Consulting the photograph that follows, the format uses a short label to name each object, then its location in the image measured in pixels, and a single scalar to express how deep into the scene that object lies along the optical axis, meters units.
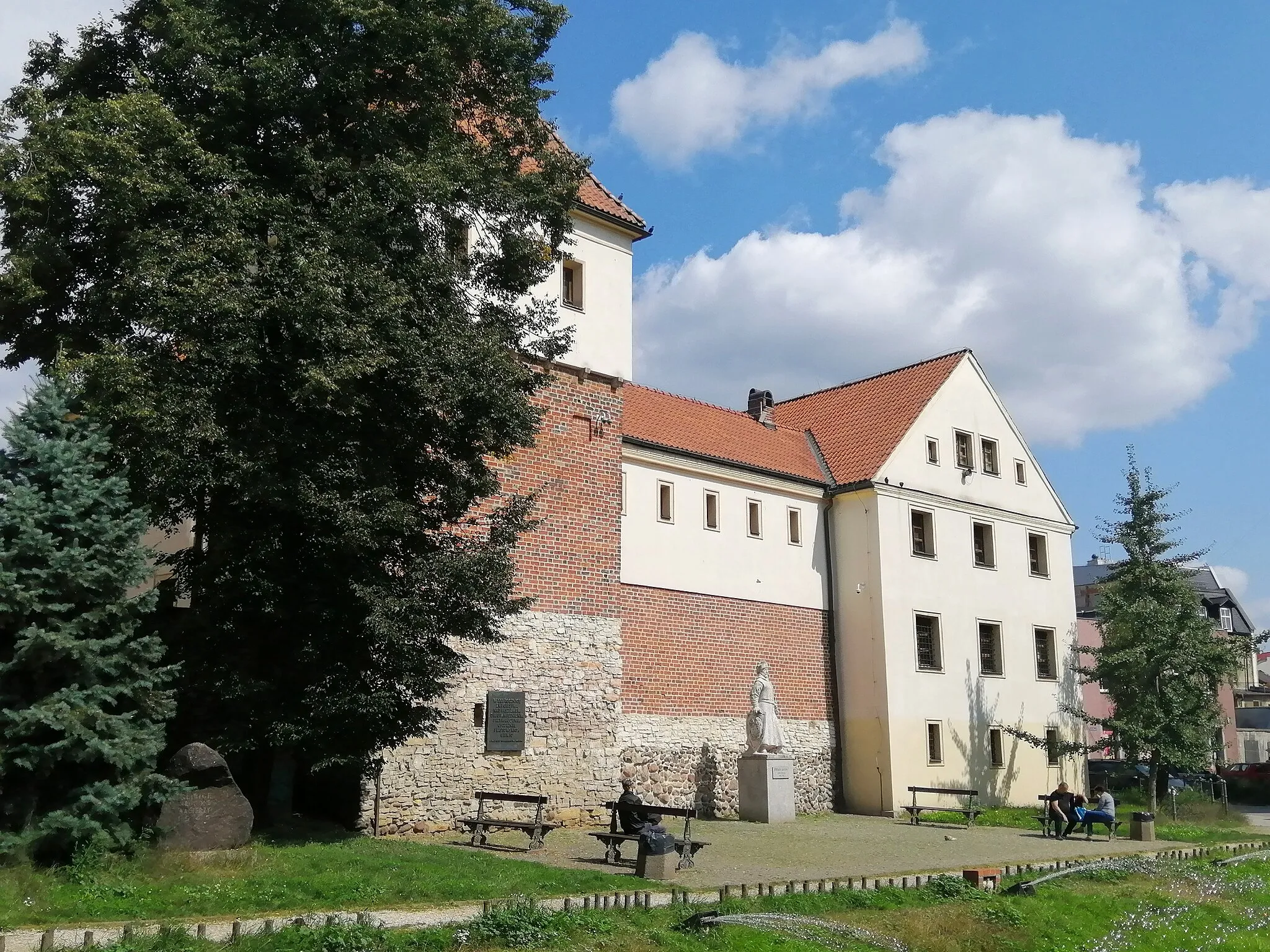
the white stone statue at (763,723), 23.27
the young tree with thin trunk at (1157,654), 25.80
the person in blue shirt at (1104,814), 21.56
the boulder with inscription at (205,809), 12.33
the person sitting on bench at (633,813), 15.34
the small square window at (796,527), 27.98
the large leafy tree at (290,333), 13.99
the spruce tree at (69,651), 11.55
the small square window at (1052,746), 29.83
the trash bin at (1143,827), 21.16
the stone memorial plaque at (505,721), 18.86
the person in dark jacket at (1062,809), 21.84
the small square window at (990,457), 31.64
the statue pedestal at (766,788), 23.03
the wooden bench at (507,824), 15.75
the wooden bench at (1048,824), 21.73
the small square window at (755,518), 26.92
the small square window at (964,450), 31.02
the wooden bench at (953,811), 23.84
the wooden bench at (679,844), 14.53
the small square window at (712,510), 25.91
